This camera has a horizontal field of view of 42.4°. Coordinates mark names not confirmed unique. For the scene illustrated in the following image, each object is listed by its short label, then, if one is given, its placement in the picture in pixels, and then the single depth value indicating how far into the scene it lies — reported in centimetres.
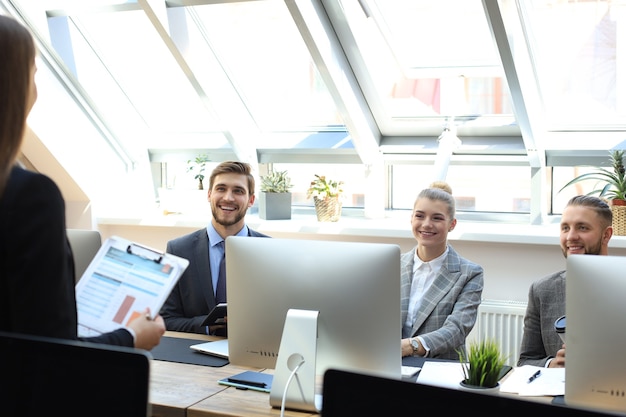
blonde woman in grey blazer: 304
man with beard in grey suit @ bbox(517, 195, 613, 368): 294
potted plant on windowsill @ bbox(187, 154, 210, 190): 519
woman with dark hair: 145
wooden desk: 217
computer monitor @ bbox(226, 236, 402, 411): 221
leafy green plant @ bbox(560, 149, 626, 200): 400
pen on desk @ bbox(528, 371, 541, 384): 242
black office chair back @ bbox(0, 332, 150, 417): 111
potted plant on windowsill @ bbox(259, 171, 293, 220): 481
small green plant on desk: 216
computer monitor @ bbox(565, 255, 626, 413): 201
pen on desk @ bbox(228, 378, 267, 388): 237
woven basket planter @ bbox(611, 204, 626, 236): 397
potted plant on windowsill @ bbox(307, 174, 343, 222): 468
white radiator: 416
